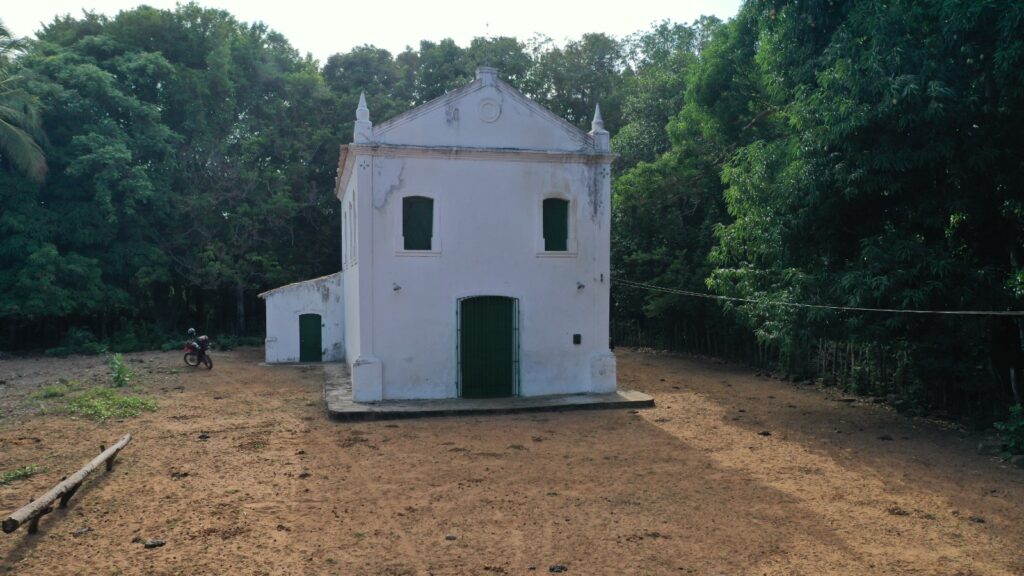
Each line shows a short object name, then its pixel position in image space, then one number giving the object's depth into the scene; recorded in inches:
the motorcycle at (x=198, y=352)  795.4
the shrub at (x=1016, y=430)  375.6
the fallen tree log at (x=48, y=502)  237.1
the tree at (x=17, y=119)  852.0
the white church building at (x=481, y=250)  532.1
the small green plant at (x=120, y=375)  654.5
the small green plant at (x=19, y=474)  331.1
